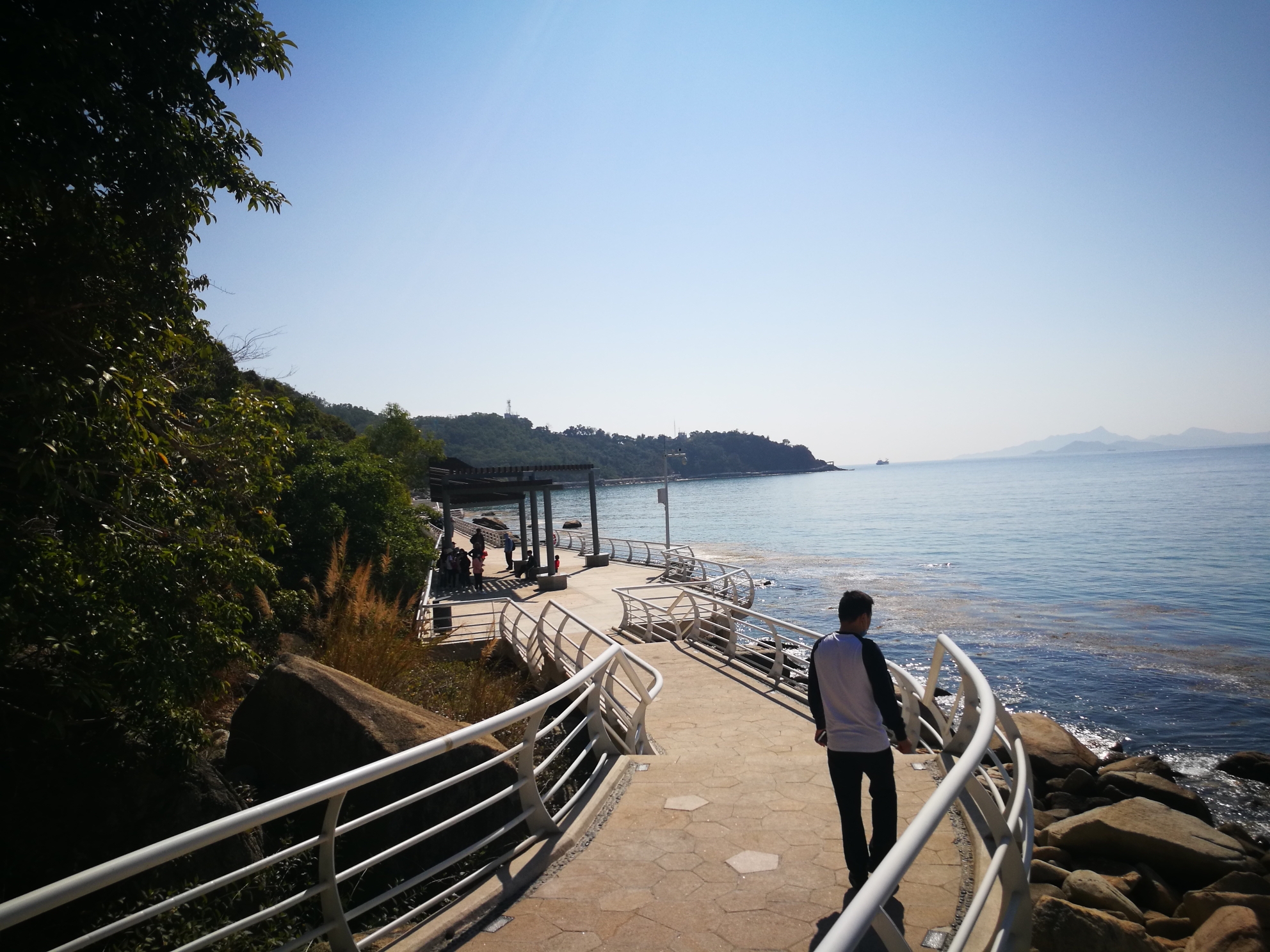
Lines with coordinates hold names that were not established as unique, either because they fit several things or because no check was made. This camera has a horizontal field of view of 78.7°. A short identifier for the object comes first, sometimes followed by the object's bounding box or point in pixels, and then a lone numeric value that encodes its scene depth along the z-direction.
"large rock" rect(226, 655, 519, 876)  5.47
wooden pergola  25.12
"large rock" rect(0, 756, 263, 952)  4.73
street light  29.91
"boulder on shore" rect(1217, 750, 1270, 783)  11.91
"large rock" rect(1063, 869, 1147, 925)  5.34
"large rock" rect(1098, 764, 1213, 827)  9.46
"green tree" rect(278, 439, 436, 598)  15.27
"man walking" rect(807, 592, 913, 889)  3.91
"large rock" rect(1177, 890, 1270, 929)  5.52
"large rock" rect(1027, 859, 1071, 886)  6.26
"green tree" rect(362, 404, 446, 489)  70.69
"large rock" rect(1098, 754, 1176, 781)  10.99
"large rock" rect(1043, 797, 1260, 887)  6.74
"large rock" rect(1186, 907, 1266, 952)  4.84
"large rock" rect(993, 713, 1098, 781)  10.54
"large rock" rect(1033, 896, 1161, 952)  4.29
